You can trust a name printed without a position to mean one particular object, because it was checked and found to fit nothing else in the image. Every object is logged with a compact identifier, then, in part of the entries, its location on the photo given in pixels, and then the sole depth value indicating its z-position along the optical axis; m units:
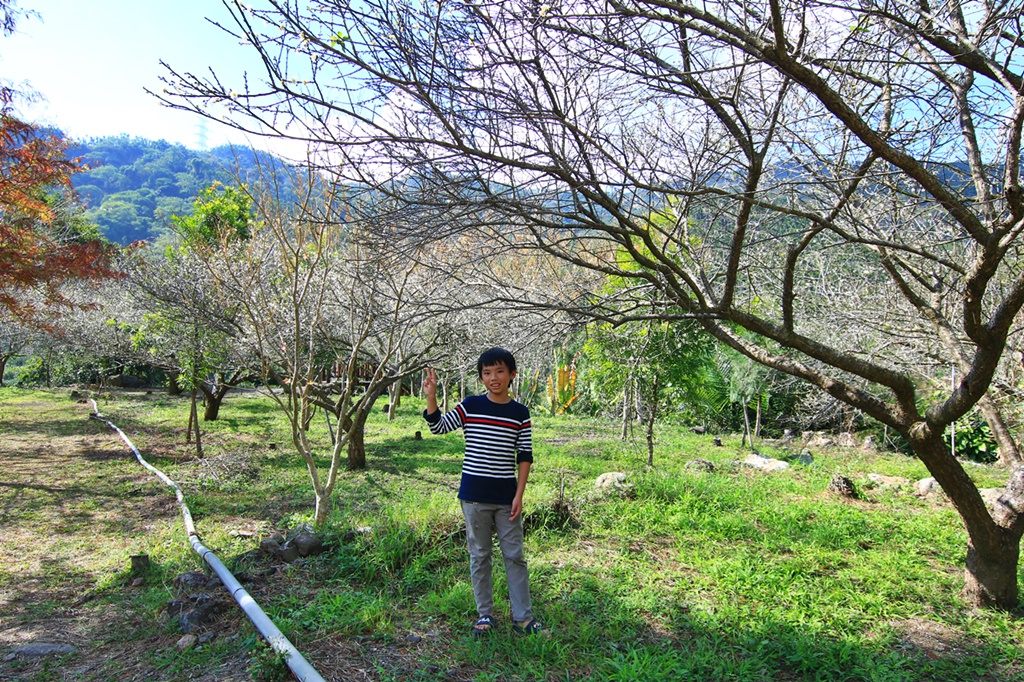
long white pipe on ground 2.76
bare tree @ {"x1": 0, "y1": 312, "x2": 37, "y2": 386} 16.05
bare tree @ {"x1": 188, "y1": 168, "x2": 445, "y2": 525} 5.41
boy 3.36
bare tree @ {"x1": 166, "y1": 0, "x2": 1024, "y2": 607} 2.55
